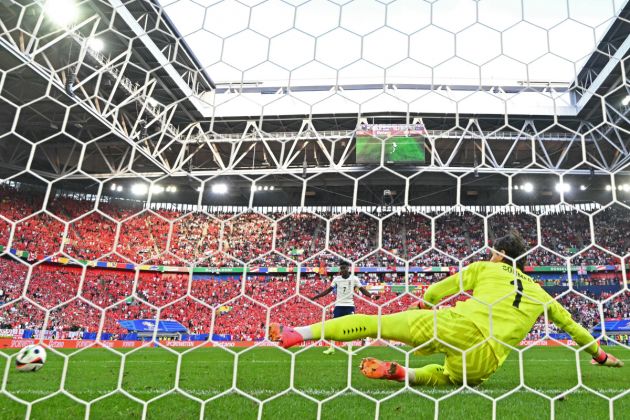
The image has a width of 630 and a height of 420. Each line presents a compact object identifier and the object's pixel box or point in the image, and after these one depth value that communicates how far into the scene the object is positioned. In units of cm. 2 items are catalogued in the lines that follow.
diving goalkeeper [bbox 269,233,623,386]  221
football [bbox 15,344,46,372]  347
